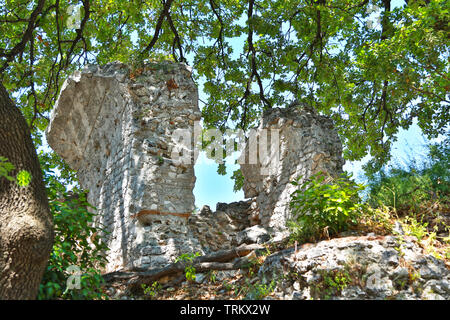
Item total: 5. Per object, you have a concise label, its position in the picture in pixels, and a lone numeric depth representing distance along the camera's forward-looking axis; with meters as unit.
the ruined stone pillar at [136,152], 5.77
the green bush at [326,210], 4.36
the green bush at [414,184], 5.02
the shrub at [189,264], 4.71
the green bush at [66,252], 3.45
